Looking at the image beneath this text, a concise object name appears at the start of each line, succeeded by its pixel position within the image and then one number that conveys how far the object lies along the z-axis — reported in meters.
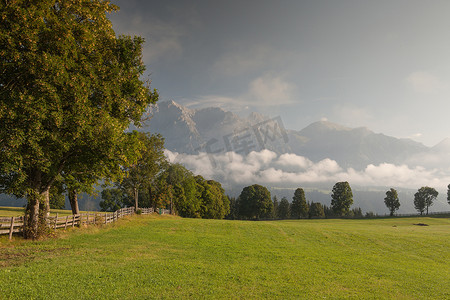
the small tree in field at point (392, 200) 99.88
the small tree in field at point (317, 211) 110.39
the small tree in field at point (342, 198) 92.94
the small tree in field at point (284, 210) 124.15
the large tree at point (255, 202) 99.31
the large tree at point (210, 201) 85.06
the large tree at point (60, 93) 13.76
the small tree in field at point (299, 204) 101.12
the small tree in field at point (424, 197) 104.80
